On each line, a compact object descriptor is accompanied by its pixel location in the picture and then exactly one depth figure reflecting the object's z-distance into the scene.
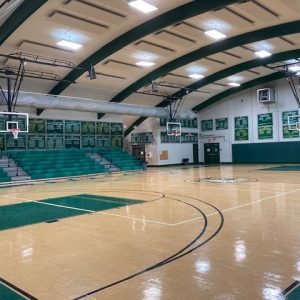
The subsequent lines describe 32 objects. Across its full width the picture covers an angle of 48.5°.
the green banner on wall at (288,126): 26.22
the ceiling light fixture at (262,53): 19.14
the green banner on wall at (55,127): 22.70
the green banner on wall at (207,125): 31.65
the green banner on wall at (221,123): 30.50
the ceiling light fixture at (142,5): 11.71
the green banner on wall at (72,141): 23.77
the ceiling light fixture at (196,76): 22.91
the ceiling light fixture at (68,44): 15.17
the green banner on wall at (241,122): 29.23
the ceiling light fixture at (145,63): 19.19
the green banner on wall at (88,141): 24.70
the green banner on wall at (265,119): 27.62
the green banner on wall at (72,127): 23.70
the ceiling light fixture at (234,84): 26.35
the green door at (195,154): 32.44
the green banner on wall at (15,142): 20.64
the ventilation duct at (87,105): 18.31
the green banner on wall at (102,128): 25.67
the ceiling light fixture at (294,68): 22.37
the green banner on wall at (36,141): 21.78
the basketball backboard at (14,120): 17.42
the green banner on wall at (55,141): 22.78
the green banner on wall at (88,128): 24.65
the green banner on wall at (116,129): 26.72
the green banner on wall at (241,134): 29.34
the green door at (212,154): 31.66
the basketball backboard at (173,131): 26.05
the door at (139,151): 30.59
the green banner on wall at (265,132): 27.77
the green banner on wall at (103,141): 25.75
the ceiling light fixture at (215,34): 14.96
